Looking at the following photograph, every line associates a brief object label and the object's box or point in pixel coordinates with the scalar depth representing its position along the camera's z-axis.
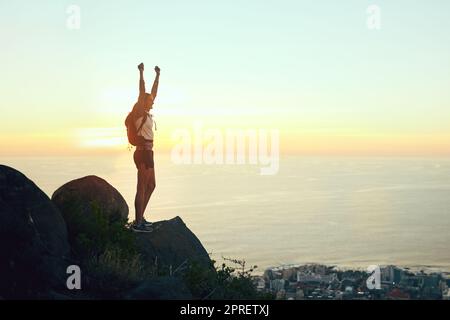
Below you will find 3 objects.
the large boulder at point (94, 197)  12.76
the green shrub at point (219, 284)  12.20
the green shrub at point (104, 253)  10.21
